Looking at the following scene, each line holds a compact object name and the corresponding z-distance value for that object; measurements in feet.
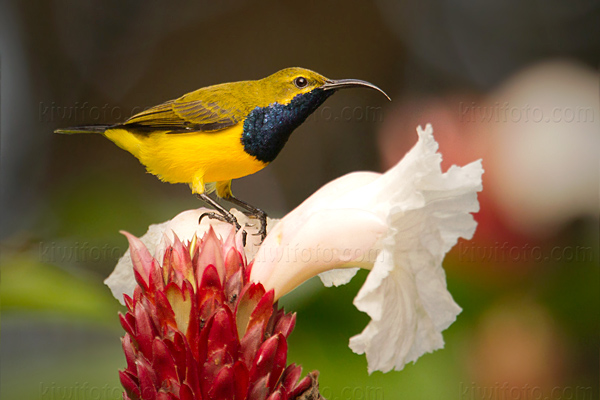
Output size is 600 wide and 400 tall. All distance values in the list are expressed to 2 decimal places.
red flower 6.85
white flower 6.83
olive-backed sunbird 7.01
